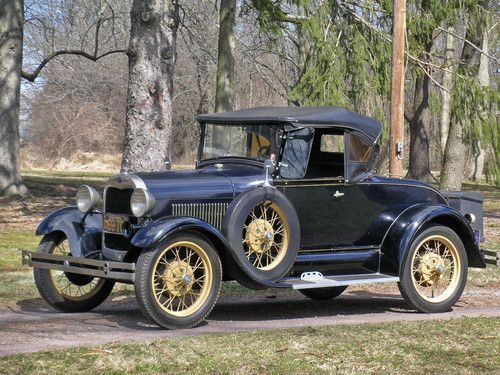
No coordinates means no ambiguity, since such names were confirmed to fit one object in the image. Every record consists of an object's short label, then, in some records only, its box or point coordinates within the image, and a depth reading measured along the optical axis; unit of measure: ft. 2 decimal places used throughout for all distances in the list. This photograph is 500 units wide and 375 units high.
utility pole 54.19
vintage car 29.45
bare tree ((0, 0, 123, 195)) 77.82
